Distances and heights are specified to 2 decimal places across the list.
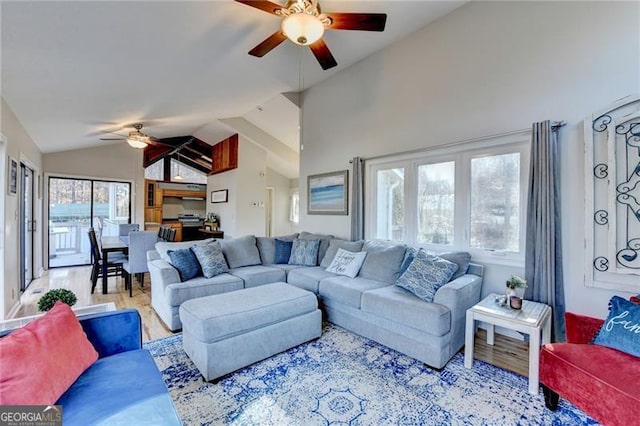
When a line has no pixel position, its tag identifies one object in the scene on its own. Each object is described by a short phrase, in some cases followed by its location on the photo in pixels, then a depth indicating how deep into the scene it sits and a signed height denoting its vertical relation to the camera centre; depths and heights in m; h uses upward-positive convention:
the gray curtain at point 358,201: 4.40 +0.18
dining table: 4.50 -0.58
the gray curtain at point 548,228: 2.56 -0.13
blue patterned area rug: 1.83 -1.28
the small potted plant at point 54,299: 1.77 -0.54
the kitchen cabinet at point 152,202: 8.92 +0.33
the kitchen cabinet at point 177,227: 9.21 -0.46
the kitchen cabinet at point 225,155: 7.46 +1.58
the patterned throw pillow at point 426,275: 2.69 -0.60
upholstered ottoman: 2.21 -0.95
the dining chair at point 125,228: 6.74 -0.36
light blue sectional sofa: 2.49 -0.81
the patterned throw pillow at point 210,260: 3.54 -0.59
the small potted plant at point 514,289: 2.38 -0.65
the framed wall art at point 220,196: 8.05 +0.49
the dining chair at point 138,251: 4.43 -0.60
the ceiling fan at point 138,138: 5.41 +1.39
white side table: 2.10 -0.83
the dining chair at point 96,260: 4.78 -0.81
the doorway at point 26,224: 4.41 -0.19
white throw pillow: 3.60 -0.64
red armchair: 1.50 -0.92
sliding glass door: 6.54 -0.01
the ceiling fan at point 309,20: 2.20 +1.55
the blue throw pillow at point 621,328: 1.73 -0.71
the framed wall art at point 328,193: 4.77 +0.35
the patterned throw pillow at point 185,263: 3.38 -0.60
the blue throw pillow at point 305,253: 4.28 -0.59
